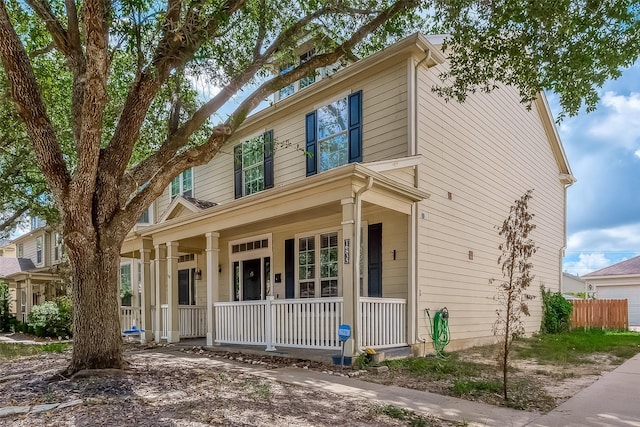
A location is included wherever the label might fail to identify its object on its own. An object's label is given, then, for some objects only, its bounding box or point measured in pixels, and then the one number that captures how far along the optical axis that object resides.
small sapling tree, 5.54
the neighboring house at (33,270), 22.53
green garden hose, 9.13
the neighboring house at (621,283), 23.20
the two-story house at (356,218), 8.30
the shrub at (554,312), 14.41
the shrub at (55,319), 15.52
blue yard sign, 7.36
